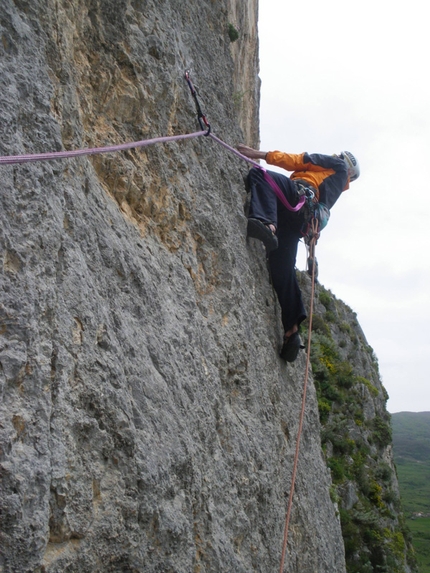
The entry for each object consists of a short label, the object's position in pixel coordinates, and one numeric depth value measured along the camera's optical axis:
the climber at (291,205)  5.39
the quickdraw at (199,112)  4.84
